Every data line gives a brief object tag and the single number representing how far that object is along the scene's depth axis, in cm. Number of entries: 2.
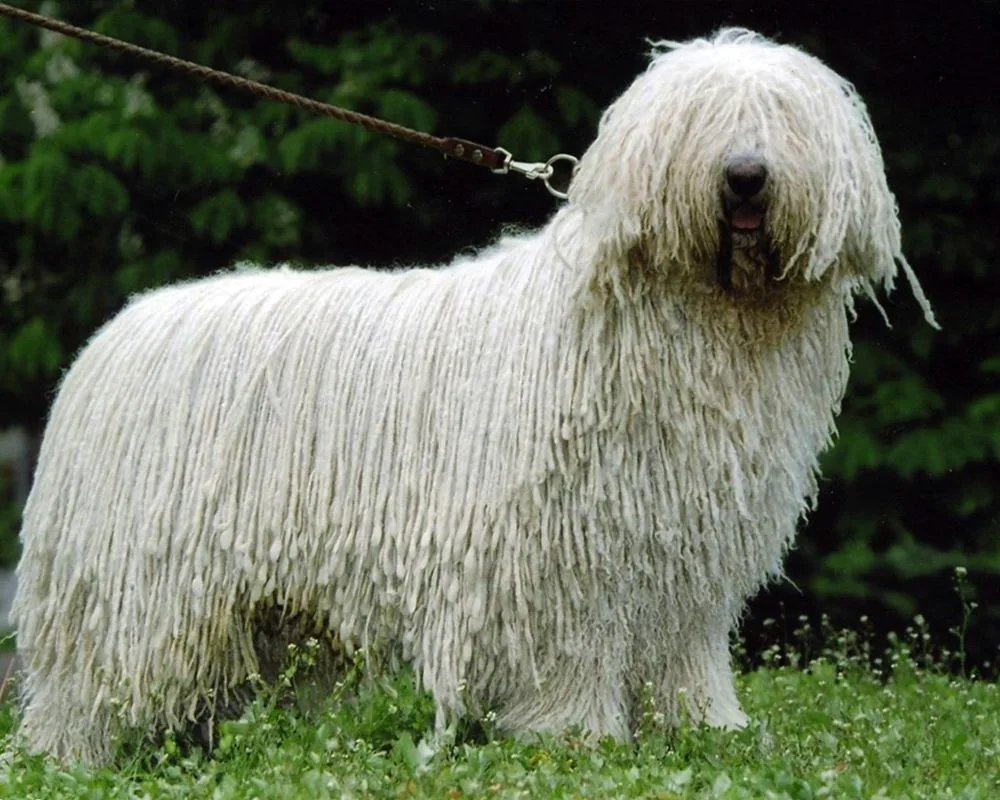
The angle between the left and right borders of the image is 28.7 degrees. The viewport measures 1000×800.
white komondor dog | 500
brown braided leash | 567
